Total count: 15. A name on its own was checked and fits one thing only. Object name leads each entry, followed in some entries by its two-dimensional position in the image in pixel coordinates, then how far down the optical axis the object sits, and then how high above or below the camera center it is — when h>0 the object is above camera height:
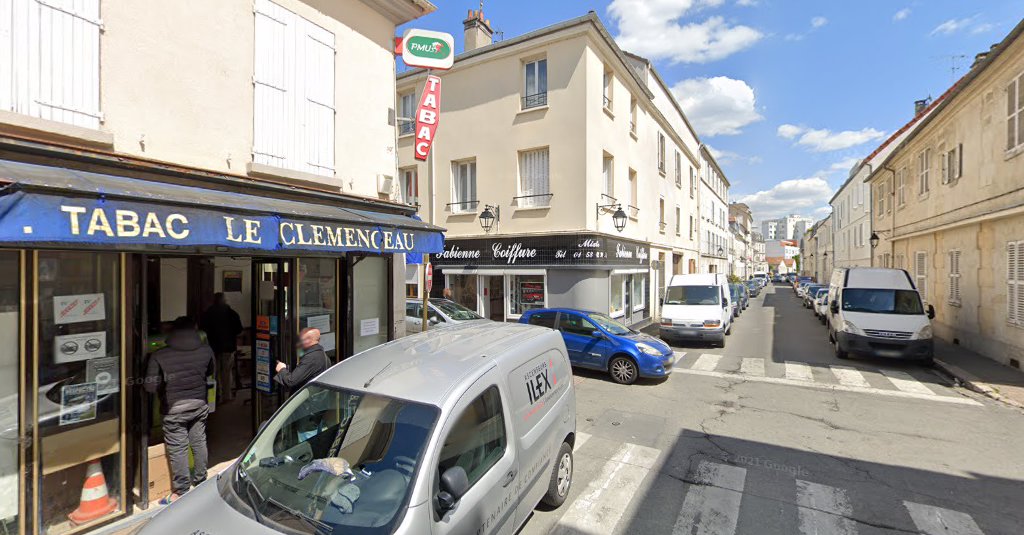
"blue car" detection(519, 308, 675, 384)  8.48 -1.68
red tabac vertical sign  7.67 +2.71
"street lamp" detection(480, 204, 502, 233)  14.02 +1.58
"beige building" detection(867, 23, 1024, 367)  9.54 +1.65
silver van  2.46 -1.28
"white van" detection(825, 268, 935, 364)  9.82 -1.22
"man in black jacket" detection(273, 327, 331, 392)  4.59 -1.13
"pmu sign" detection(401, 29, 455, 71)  7.31 +3.73
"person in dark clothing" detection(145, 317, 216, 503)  4.14 -1.29
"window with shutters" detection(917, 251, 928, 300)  15.18 -0.16
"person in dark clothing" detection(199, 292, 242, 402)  6.46 -1.01
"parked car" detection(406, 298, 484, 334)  10.93 -1.31
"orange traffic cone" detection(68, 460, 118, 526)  3.87 -2.21
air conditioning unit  6.95 +1.32
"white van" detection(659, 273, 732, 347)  12.28 -1.30
